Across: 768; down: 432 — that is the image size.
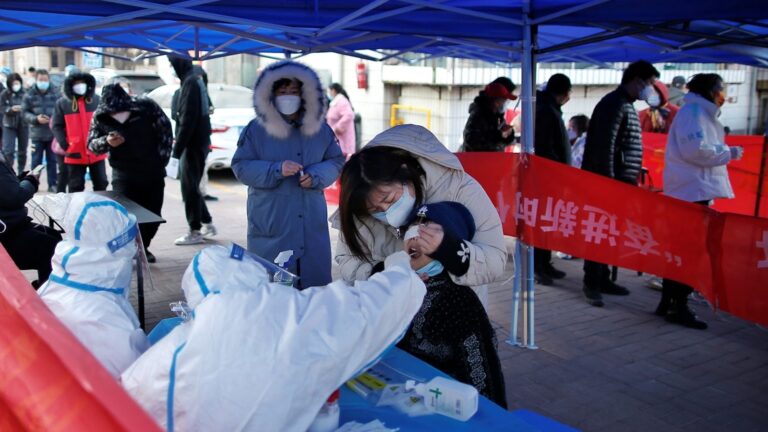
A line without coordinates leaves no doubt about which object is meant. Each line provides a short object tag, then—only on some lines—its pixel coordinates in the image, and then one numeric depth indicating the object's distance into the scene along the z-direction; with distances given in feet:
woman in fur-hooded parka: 14.79
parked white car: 39.42
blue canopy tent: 12.66
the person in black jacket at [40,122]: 34.78
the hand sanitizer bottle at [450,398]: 6.64
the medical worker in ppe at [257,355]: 4.86
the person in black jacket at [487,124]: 22.17
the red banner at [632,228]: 12.28
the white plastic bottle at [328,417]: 5.82
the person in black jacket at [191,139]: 23.62
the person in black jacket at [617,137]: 18.34
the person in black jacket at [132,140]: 20.12
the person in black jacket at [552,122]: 20.68
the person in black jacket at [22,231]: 14.32
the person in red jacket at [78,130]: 25.45
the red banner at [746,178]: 25.13
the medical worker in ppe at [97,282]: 6.47
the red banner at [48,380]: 4.42
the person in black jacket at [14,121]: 38.73
